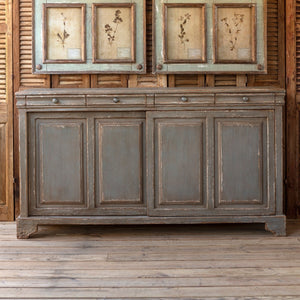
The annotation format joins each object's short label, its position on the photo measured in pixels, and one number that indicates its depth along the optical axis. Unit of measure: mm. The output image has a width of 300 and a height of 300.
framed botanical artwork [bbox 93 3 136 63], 3068
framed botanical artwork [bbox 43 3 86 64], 3066
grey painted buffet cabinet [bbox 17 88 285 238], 2664
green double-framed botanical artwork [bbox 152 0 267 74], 3061
